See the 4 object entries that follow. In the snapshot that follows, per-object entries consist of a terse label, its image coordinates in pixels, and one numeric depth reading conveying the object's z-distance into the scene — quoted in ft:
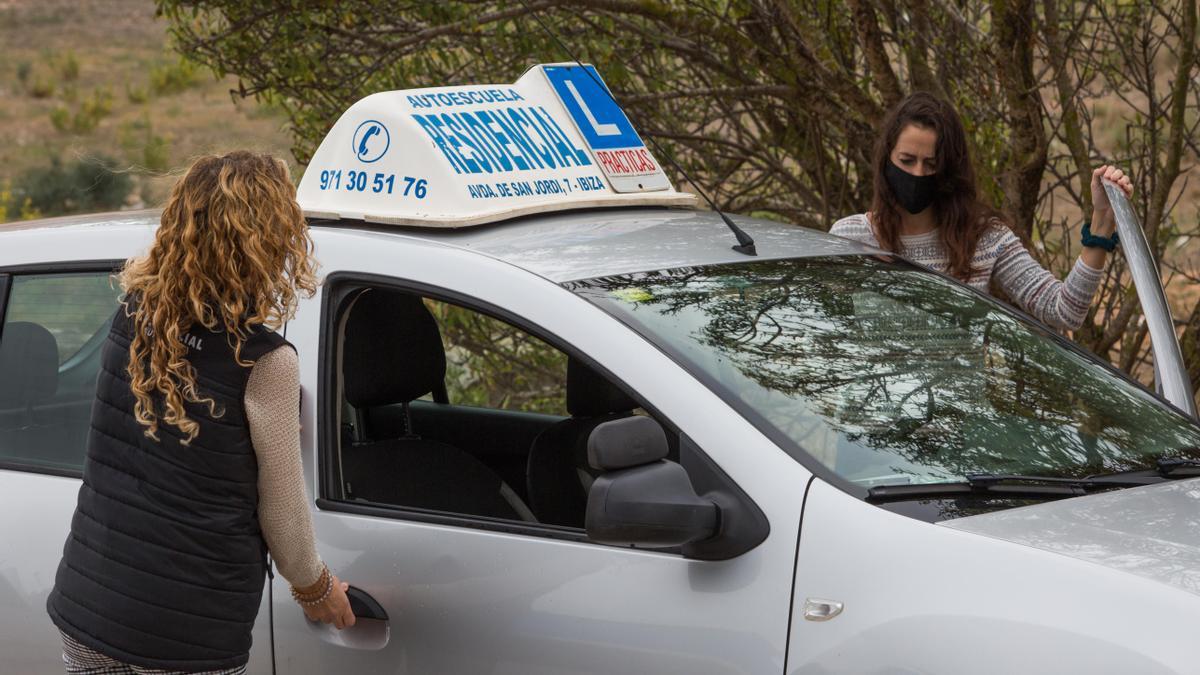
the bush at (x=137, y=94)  132.16
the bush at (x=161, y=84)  126.41
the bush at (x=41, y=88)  135.23
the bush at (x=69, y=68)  139.44
